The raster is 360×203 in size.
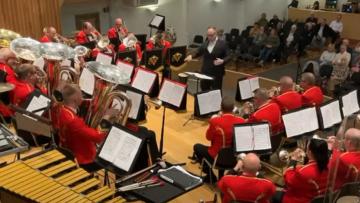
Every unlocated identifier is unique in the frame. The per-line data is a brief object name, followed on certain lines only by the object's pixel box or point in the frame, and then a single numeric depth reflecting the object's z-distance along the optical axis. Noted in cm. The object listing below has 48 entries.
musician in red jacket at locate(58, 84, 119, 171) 454
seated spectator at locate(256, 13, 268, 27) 1604
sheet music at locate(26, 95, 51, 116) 479
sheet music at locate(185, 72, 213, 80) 691
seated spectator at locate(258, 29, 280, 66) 1311
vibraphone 340
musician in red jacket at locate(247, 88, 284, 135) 548
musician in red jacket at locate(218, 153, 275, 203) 386
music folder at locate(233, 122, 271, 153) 486
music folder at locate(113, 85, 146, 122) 529
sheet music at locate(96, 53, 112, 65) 777
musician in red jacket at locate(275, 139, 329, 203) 396
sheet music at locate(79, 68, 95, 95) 671
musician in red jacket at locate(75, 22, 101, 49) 985
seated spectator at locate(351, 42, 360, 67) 1046
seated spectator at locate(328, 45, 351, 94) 984
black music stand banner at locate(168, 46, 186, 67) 873
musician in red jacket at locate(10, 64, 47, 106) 557
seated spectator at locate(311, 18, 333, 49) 1497
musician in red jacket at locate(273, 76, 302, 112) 600
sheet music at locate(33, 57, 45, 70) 704
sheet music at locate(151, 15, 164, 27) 1167
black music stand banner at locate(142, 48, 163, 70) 858
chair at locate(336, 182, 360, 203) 352
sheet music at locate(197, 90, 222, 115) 670
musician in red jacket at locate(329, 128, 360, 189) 410
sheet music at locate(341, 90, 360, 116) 605
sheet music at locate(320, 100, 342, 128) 558
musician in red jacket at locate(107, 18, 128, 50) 1055
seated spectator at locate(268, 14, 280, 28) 1526
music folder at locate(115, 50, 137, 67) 818
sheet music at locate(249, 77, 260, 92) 736
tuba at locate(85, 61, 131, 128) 439
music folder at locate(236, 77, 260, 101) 725
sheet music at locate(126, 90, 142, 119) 529
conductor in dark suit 834
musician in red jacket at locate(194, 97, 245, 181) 511
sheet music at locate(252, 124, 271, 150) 492
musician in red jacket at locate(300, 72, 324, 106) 628
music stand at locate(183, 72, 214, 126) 698
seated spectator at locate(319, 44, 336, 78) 1012
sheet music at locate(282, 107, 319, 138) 531
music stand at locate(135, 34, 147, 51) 1141
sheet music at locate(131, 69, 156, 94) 620
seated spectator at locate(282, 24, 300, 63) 1352
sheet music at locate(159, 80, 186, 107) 579
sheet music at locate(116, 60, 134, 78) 711
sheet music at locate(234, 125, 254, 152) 486
